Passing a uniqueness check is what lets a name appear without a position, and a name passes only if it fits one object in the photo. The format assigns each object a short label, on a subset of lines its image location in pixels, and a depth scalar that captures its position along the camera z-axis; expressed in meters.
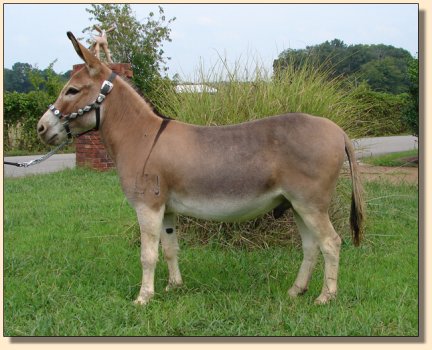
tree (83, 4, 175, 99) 18.19
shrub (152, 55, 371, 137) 5.77
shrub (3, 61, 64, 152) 16.62
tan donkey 3.80
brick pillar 11.20
